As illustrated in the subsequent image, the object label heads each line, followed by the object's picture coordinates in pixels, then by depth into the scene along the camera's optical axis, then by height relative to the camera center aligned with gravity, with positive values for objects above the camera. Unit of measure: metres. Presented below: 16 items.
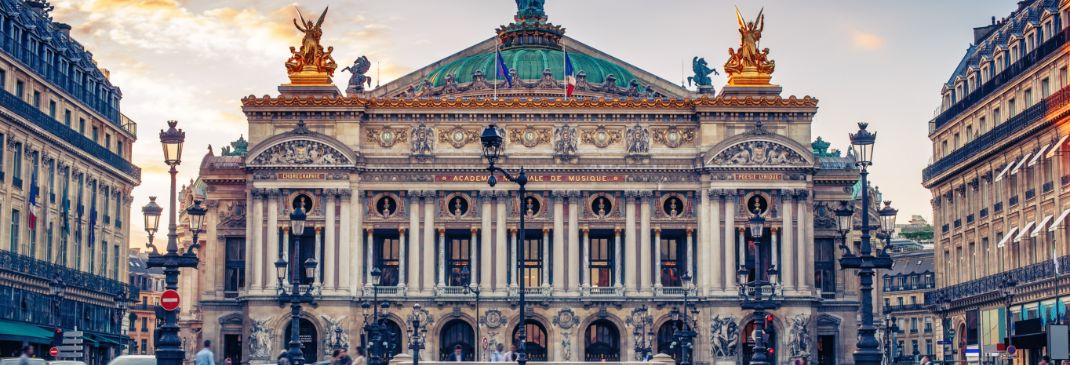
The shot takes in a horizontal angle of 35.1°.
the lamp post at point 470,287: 87.42 +3.75
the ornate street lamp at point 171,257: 45.38 +3.01
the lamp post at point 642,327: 88.25 +1.65
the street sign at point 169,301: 43.59 +1.51
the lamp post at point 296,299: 55.69 +2.07
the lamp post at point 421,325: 87.06 +1.76
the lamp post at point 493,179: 47.41 +5.29
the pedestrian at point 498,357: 65.06 +0.07
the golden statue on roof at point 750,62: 91.50 +16.07
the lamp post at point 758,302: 55.68 +2.06
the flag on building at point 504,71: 94.81 +16.20
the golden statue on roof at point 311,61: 91.38 +16.16
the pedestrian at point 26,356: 40.78 +0.09
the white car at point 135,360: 48.62 -0.02
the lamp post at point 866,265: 47.20 +2.75
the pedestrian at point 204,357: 45.09 +0.06
